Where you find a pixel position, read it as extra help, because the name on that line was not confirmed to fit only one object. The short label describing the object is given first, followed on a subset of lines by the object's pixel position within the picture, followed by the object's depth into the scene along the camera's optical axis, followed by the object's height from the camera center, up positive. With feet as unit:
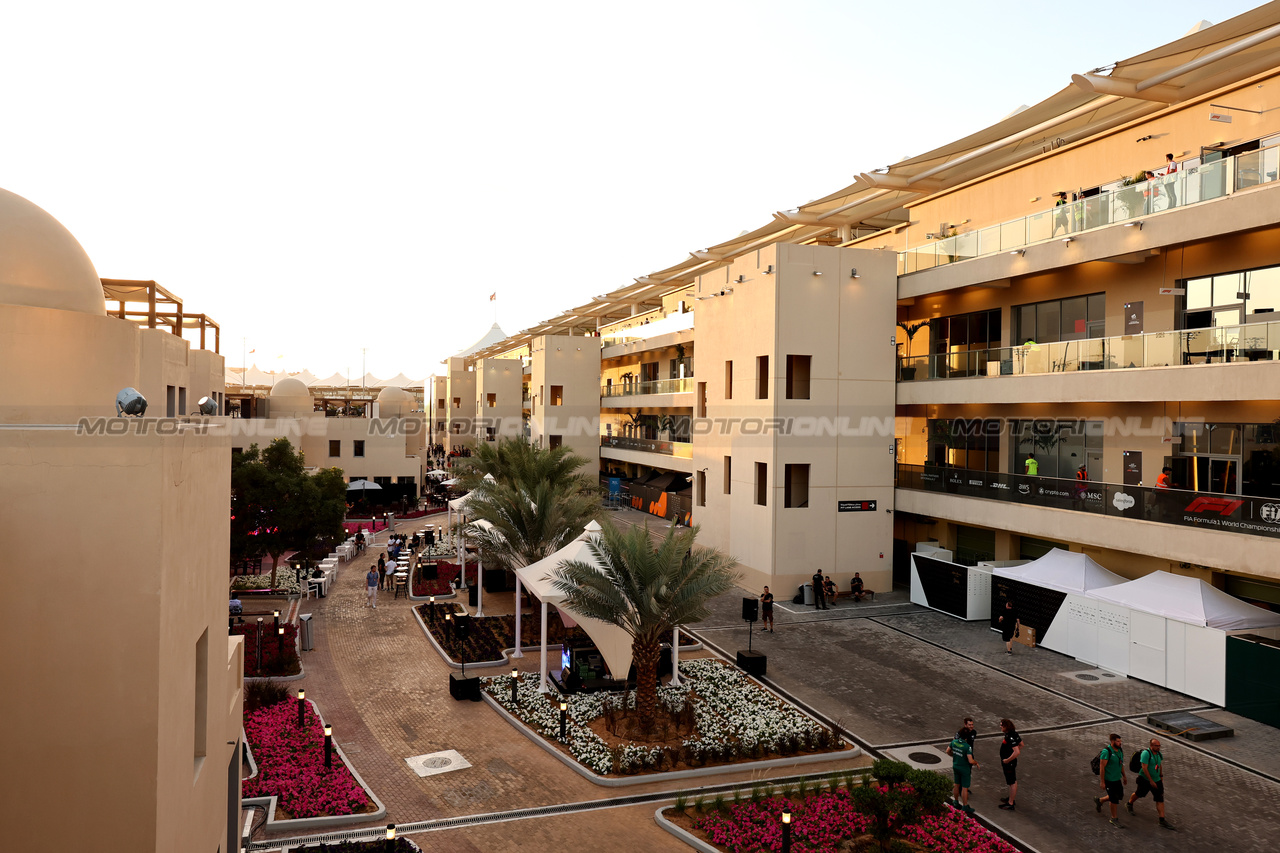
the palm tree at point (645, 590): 48.80 -9.93
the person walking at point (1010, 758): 39.19 -15.93
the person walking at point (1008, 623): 67.71 -16.08
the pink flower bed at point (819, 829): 35.47 -18.15
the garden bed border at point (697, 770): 42.78 -18.62
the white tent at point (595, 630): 54.29 -13.60
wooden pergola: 65.31 +10.99
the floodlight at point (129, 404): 21.62 +0.58
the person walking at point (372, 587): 85.30 -17.11
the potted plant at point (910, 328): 94.89 +12.33
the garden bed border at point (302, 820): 37.83 -18.67
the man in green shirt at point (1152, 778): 37.78 -16.30
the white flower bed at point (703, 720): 45.32 -18.21
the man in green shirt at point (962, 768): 39.32 -16.41
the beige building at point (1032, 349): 58.18 +7.60
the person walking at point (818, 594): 80.84 -16.39
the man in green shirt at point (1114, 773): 37.78 -15.98
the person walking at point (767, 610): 72.64 -16.23
